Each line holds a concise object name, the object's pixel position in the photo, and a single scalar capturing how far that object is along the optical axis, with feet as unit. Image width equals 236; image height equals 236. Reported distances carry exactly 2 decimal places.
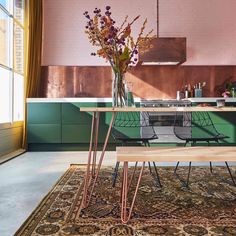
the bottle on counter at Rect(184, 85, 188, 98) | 17.53
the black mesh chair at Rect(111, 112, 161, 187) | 15.79
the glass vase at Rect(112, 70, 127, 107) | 7.25
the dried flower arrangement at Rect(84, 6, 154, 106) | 6.97
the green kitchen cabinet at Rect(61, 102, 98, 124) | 15.94
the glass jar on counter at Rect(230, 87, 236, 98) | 17.07
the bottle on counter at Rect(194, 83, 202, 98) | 17.38
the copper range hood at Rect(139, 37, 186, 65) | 15.76
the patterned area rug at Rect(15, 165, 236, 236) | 5.40
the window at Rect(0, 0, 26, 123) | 14.23
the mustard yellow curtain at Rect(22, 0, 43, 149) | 16.35
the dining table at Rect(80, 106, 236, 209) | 6.71
